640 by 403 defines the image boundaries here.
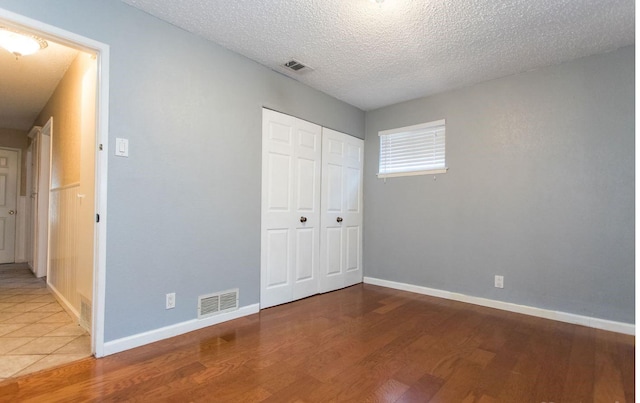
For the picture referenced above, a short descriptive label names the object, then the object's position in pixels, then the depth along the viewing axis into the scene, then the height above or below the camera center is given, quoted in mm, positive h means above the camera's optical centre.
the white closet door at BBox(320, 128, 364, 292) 3816 -113
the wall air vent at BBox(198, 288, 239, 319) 2600 -882
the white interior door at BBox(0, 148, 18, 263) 5516 -84
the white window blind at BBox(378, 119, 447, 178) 3705 +664
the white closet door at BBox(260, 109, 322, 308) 3156 -73
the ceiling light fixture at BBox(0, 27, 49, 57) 2418 +1216
